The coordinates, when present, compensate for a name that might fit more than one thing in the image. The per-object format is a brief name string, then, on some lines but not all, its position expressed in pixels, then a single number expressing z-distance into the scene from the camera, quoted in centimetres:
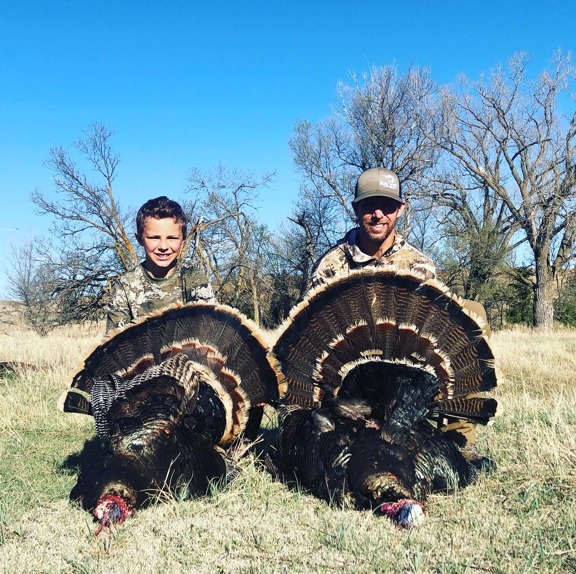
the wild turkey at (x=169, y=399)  261
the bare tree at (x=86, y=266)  2134
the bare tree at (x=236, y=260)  2477
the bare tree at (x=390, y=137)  2466
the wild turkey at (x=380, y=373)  307
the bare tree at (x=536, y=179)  2192
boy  401
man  405
